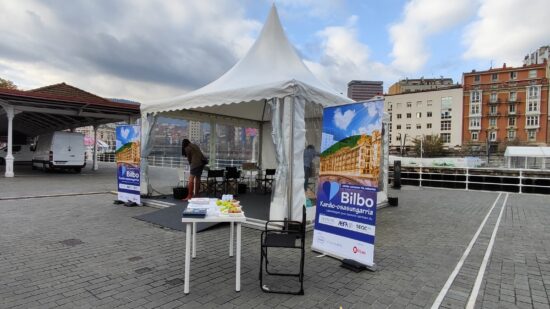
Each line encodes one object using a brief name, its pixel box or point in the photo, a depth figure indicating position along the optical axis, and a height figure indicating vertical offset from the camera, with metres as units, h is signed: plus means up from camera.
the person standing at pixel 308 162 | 6.01 -0.16
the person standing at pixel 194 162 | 8.05 -0.28
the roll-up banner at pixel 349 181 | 4.01 -0.34
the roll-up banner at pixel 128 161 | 7.89 -0.30
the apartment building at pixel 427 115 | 66.69 +8.74
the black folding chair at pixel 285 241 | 3.36 -0.93
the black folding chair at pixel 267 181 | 10.05 -0.93
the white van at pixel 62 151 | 16.22 -0.19
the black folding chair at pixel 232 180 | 9.20 -0.84
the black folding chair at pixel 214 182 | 8.75 -0.90
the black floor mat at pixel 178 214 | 6.00 -1.26
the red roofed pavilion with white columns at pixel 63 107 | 13.82 +1.88
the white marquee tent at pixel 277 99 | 5.57 +1.00
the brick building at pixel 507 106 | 60.09 +9.93
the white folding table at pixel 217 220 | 3.26 -0.77
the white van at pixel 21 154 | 22.20 -0.53
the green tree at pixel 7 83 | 33.23 +6.41
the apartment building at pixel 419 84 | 94.50 +21.17
